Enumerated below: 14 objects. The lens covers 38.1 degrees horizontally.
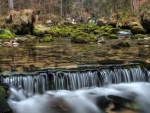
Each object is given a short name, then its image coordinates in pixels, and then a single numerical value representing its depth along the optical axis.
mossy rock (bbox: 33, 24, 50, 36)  18.37
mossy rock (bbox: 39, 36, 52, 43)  14.57
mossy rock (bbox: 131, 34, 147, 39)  18.67
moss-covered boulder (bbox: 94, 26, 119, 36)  23.53
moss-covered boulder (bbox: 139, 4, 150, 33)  21.74
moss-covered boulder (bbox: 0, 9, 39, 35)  17.20
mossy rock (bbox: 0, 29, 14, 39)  14.50
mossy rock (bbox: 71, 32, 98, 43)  14.54
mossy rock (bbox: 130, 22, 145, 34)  22.36
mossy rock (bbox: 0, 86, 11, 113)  5.08
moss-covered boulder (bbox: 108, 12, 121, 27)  32.41
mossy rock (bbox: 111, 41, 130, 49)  12.03
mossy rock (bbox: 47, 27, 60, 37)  19.94
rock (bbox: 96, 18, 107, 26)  39.61
